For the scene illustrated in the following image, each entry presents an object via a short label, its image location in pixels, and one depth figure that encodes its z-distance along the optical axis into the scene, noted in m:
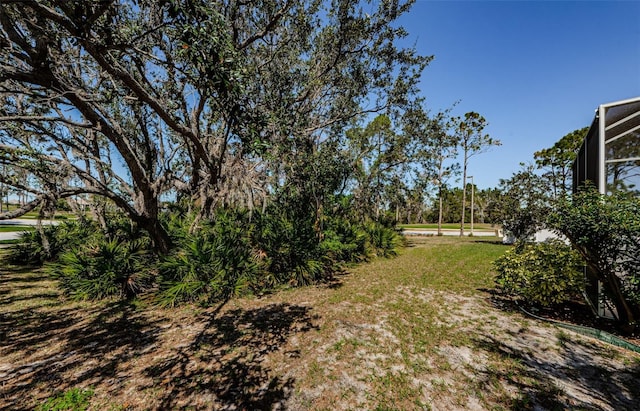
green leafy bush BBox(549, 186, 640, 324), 3.72
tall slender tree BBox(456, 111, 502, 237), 21.04
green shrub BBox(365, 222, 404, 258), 11.85
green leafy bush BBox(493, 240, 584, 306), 4.71
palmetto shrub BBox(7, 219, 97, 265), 9.73
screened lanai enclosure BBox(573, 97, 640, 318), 4.64
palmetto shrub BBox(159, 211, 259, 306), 5.91
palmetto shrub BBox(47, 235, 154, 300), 6.05
